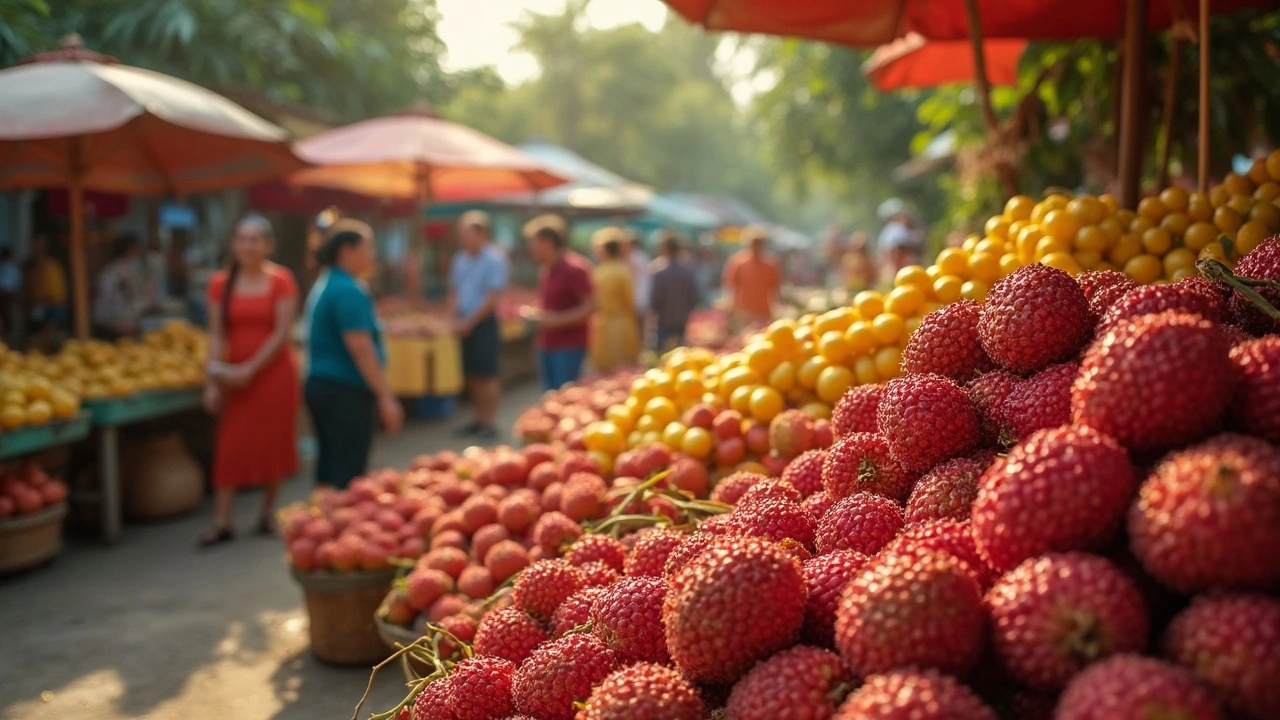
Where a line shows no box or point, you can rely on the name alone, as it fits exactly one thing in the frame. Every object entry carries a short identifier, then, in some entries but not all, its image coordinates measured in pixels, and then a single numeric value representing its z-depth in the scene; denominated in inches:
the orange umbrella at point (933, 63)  193.9
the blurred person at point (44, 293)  378.9
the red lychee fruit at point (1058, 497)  46.8
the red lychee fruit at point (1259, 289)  60.7
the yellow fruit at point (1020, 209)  123.8
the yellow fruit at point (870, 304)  122.4
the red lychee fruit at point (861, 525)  62.1
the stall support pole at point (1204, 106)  106.7
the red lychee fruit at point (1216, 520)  41.7
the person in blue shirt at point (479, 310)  329.1
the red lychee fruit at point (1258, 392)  47.6
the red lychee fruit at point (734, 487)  90.8
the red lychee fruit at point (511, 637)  75.7
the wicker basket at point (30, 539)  183.5
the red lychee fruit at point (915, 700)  42.4
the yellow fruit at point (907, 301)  115.4
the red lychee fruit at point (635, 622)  62.7
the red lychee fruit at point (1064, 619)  43.1
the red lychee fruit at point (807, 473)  80.7
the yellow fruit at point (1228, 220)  103.3
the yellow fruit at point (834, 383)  117.4
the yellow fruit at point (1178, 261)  100.9
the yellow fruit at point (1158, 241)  105.2
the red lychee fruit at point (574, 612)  71.3
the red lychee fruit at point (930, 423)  62.9
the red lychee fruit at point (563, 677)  61.7
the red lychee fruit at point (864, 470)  68.8
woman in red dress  207.3
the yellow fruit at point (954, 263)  116.3
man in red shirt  289.9
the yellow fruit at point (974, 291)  108.8
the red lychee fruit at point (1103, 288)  66.4
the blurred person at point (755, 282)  414.3
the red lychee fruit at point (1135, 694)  38.6
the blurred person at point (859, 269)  442.3
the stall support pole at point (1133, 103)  132.5
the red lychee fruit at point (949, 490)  58.8
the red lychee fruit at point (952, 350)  72.0
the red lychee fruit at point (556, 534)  103.6
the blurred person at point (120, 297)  331.6
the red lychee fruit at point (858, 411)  76.6
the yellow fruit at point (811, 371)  122.6
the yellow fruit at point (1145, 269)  103.2
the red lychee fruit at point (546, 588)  77.7
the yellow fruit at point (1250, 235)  97.5
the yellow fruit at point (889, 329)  115.6
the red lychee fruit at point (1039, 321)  62.9
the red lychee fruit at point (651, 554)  73.5
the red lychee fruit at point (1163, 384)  47.7
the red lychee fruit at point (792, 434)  106.8
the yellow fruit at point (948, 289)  112.5
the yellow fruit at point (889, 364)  114.3
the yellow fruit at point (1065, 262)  103.9
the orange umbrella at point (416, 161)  298.7
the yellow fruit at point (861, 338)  118.6
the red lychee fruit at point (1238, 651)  39.5
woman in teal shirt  194.9
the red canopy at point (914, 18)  145.1
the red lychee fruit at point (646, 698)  52.2
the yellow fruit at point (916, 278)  117.2
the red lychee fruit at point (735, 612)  52.4
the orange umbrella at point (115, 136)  179.3
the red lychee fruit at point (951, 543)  52.6
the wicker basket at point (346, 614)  139.2
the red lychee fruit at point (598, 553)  86.5
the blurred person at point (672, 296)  394.9
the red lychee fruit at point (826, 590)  55.4
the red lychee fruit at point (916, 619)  46.1
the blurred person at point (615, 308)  320.8
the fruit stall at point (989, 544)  42.8
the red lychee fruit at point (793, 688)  48.2
